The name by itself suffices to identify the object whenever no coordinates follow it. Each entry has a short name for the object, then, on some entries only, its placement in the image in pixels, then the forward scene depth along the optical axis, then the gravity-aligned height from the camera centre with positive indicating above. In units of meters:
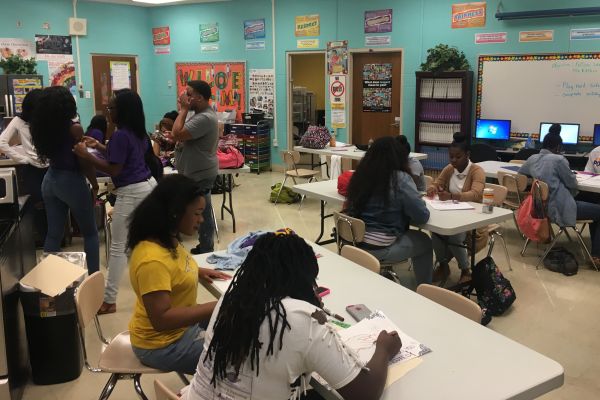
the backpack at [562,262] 4.60 -1.38
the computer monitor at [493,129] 7.32 -0.43
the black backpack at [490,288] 3.72 -1.28
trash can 2.88 -1.22
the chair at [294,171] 7.13 -0.95
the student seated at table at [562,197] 4.61 -0.84
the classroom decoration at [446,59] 7.50 +0.51
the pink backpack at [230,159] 5.78 -0.62
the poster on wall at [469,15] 7.38 +1.10
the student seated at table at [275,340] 1.45 -0.63
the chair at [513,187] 5.04 -0.82
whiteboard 6.73 +0.08
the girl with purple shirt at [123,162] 3.45 -0.38
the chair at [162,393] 1.65 -0.88
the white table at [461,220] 3.45 -0.79
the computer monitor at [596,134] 6.59 -0.46
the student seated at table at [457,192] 4.20 -0.72
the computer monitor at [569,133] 6.76 -0.45
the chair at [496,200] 4.36 -0.83
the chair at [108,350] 2.20 -1.04
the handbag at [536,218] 4.58 -1.00
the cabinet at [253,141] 9.50 -0.72
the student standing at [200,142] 4.19 -0.33
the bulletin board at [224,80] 10.10 +0.36
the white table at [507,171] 4.86 -0.76
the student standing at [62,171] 3.39 -0.44
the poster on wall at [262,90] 9.77 +0.16
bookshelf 7.51 -0.19
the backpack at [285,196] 7.24 -1.26
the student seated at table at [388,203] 3.45 -0.67
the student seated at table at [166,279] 2.00 -0.65
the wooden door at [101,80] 10.20 +0.37
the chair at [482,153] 6.94 -0.70
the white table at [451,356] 1.66 -0.86
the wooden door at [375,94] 8.48 +0.06
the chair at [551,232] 4.55 -1.16
